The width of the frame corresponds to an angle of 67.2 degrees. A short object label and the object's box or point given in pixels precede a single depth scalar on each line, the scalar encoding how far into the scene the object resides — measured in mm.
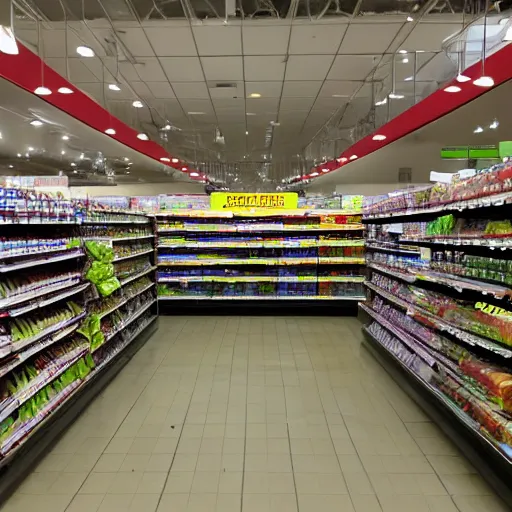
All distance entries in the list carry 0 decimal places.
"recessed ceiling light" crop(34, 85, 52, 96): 4645
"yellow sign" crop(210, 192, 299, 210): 6957
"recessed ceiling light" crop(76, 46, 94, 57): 5551
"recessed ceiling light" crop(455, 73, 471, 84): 4699
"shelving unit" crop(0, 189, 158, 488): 2453
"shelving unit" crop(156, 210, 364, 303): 6801
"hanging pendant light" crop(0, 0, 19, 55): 3703
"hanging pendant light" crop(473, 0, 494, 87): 4250
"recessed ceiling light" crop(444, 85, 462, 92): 4926
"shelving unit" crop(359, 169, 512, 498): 2408
